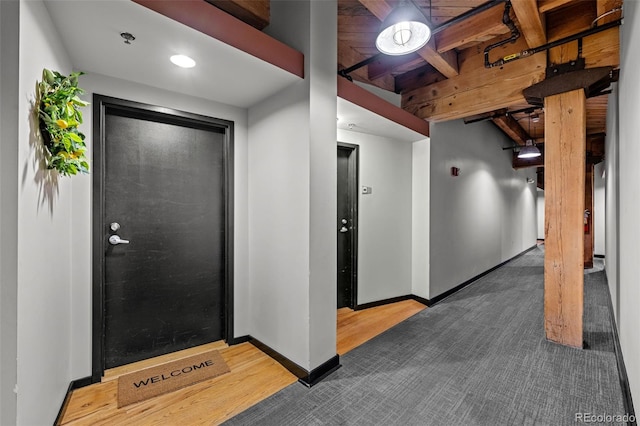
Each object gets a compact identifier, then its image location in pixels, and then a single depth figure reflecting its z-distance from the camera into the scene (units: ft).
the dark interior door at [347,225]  11.88
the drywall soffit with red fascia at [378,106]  8.14
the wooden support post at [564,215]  8.36
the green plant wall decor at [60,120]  4.48
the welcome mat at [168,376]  6.43
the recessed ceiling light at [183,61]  5.96
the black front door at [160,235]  7.23
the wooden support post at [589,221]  20.33
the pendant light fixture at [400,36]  5.80
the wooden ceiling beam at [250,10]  7.52
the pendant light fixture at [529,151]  16.84
